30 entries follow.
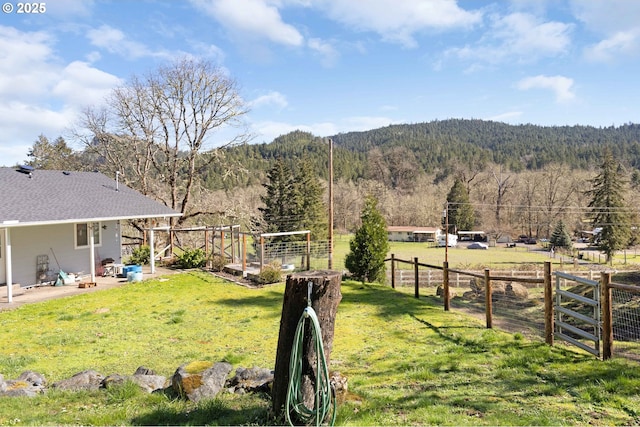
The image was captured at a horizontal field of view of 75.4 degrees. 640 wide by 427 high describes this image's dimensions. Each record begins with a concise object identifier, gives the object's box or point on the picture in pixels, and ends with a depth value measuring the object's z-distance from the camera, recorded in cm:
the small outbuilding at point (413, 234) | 5962
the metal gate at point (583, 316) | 608
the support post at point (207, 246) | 1649
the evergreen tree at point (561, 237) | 4631
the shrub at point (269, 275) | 1391
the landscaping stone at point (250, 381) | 451
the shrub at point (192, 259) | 1659
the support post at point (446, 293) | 1010
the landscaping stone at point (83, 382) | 515
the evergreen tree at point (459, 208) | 5934
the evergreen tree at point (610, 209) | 3650
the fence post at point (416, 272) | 1182
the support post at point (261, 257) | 1430
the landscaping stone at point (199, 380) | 434
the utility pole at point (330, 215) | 1731
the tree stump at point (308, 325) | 347
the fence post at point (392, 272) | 1356
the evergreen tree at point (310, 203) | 4275
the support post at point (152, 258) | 1527
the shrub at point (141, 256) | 1750
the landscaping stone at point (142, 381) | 493
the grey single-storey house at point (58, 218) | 1228
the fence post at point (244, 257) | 1484
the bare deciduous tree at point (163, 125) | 2405
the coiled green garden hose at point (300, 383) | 334
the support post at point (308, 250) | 1547
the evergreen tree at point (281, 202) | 4291
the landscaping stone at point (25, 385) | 490
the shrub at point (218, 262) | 1605
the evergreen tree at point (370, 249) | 1521
